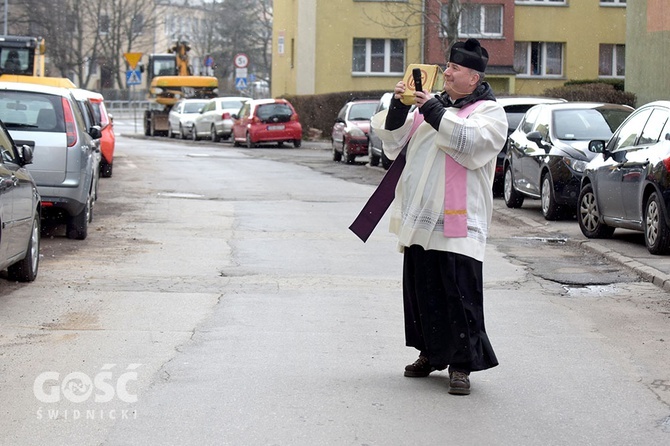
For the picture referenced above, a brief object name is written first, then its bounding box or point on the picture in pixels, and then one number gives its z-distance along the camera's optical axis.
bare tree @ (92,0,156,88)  81.00
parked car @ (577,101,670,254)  11.81
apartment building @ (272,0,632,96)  50.78
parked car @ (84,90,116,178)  23.88
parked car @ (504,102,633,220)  15.66
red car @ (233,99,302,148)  37.06
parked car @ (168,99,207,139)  45.78
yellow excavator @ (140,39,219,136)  49.66
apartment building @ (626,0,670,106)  26.81
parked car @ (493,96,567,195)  19.95
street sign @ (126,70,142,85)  50.66
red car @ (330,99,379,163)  29.02
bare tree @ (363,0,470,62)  45.99
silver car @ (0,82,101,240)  12.98
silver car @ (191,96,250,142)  42.31
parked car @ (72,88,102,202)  16.73
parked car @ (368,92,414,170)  25.73
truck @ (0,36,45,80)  37.59
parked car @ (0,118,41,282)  9.30
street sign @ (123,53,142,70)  49.22
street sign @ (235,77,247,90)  46.19
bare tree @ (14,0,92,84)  76.06
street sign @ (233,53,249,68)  45.75
